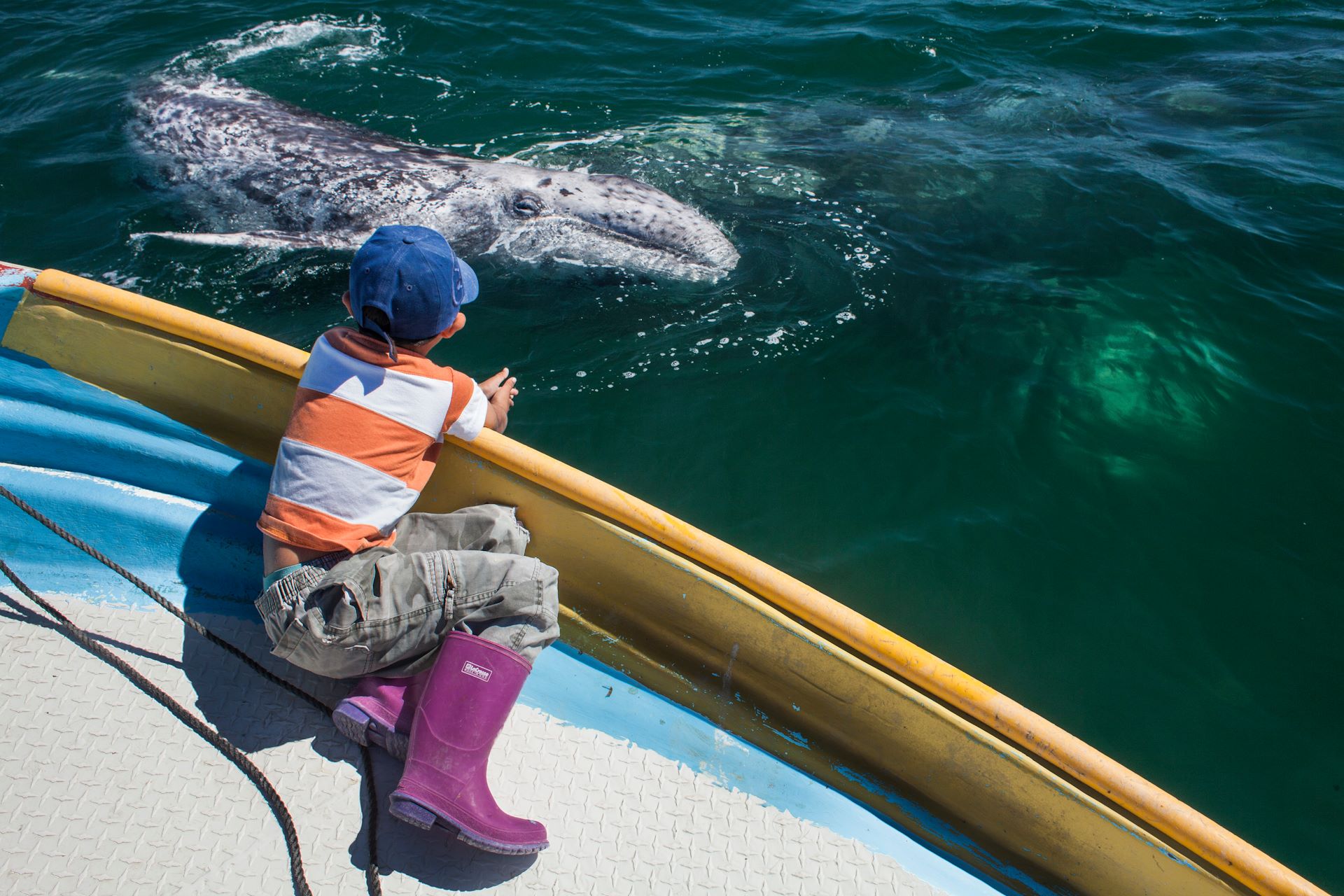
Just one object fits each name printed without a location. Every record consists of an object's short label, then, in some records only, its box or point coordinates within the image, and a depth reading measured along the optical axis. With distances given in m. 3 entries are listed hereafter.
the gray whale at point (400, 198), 6.95
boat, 2.78
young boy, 2.72
